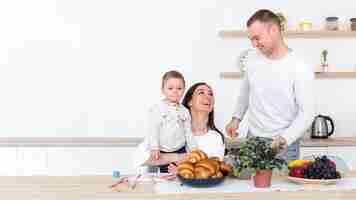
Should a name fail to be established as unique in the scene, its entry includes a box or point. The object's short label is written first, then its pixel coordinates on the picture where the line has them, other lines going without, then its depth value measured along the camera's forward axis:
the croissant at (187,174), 1.79
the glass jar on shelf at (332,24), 3.98
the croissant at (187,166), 1.81
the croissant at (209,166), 1.80
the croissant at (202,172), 1.79
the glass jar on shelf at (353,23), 4.00
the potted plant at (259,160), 1.80
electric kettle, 3.88
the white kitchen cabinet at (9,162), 3.76
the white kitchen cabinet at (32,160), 3.77
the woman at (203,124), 2.49
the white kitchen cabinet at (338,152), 3.69
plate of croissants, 1.79
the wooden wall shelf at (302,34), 3.92
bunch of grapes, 1.84
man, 2.36
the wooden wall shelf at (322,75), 3.95
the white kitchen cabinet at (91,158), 3.82
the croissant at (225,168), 1.89
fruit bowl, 1.82
